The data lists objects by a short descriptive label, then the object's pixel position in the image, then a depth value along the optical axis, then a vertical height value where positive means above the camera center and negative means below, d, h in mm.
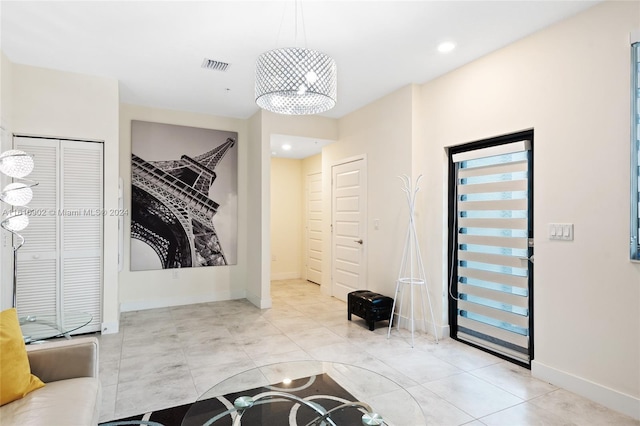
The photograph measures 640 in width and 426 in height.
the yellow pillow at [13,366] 1660 -745
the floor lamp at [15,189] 2747 +195
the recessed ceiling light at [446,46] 3131 +1499
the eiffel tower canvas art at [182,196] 4934 +236
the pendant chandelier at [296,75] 2152 +850
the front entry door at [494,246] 3115 -306
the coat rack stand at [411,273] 3879 -687
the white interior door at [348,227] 5008 -208
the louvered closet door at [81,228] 3820 -174
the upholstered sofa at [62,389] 1561 -892
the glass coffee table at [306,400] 1821 -1067
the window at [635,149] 2334 +429
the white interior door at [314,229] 6730 -308
